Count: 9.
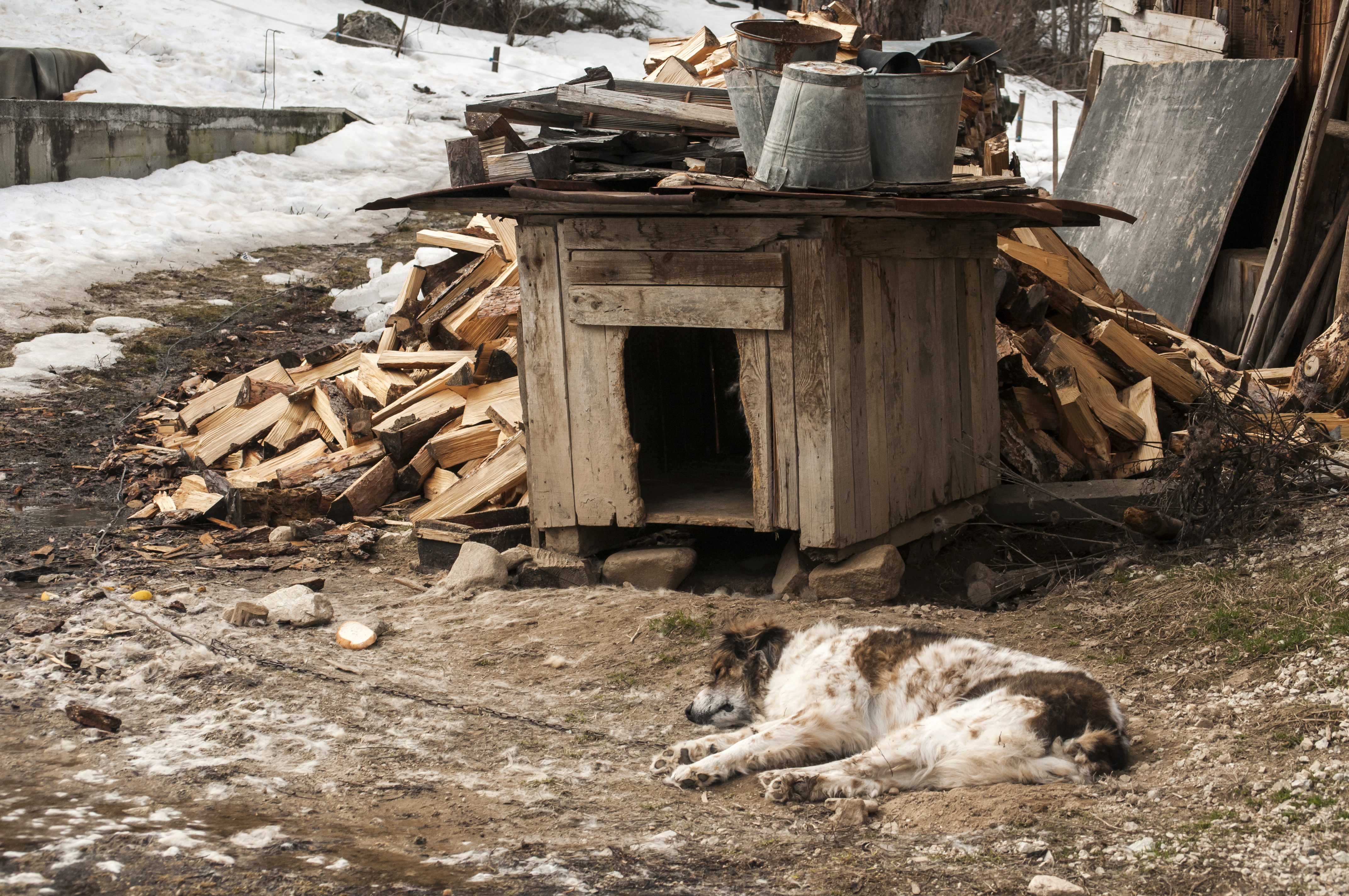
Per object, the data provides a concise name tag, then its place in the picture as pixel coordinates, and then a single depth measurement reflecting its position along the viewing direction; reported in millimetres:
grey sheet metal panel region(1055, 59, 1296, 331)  9094
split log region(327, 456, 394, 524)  6984
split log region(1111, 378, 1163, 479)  6969
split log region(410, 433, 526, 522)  6625
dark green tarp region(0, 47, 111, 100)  14391
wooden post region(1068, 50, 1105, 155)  11164
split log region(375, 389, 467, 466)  7277
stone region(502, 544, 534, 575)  5887
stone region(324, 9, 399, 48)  22391
